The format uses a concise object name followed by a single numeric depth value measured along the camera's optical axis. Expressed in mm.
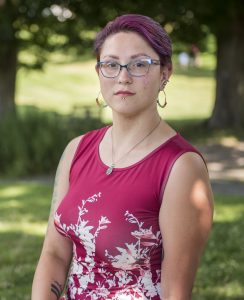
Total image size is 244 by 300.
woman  2574
